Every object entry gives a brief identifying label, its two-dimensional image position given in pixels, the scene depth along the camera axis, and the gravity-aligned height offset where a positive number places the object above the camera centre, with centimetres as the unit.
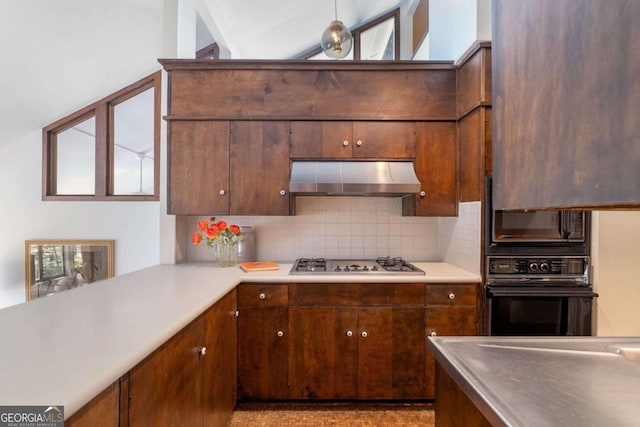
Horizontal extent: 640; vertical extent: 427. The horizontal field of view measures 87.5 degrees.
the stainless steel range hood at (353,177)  238 +25
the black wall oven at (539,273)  214 -40
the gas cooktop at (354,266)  239 -43
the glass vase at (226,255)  266 -35
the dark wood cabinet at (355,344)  231 -92
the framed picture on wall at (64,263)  365 -58
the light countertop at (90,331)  84 -43
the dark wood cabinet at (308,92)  256 +91
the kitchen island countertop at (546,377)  71 -43
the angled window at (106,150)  357 +67
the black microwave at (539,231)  214 -12
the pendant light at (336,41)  292 +152
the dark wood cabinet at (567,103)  39 +15
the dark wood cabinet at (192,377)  113 -70
